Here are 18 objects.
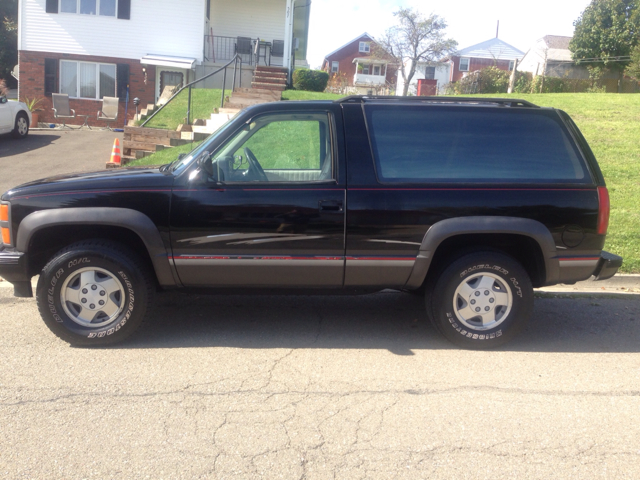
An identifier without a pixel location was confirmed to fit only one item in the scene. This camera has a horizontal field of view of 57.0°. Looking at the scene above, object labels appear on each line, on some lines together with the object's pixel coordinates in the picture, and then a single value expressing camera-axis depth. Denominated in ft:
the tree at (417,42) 122.21
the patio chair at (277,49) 75.46
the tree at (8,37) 135.74
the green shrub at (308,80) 71.77
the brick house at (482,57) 180.75
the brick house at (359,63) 184.96
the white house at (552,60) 127.85
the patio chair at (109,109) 71.67
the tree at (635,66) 99.31
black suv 14.70
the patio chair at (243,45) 74.33
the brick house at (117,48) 71.77
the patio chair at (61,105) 69.70
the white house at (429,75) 156.25
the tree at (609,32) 113.13
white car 51.70
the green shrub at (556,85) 93.71
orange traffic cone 40.27
